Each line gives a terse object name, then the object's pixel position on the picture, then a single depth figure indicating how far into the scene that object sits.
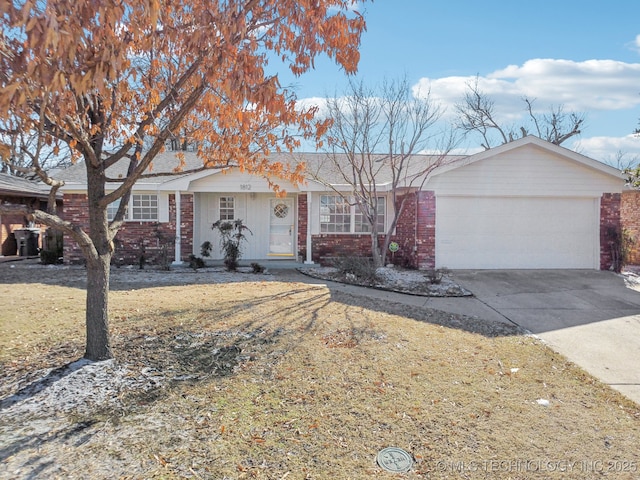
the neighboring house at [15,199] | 15.58
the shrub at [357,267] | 10.80
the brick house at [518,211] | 12.12
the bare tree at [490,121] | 26.67
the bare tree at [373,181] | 12.18
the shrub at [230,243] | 12.64
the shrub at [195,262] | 12.96
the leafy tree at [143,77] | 2.71
